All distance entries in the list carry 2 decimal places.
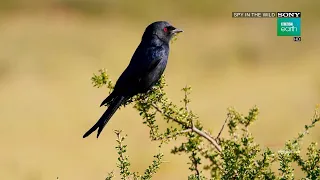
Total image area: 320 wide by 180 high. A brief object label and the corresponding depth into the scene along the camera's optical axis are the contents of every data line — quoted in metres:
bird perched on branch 9.15
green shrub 6.25
